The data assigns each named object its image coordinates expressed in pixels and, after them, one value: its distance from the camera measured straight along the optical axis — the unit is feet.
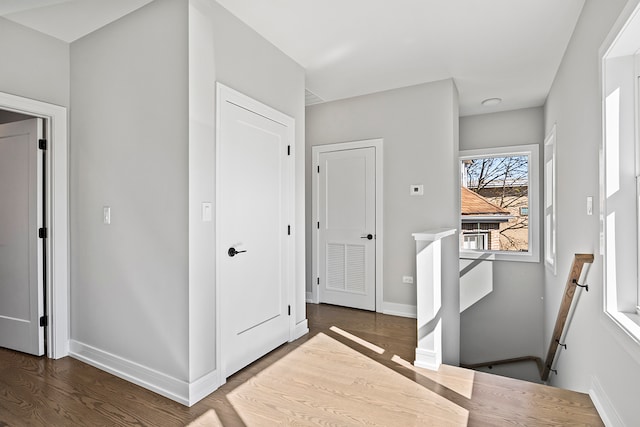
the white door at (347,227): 13.99
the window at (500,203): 15.99
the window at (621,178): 5.98
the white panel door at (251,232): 8.25
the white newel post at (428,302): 8.67
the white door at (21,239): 9.42
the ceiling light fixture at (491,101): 14.92
